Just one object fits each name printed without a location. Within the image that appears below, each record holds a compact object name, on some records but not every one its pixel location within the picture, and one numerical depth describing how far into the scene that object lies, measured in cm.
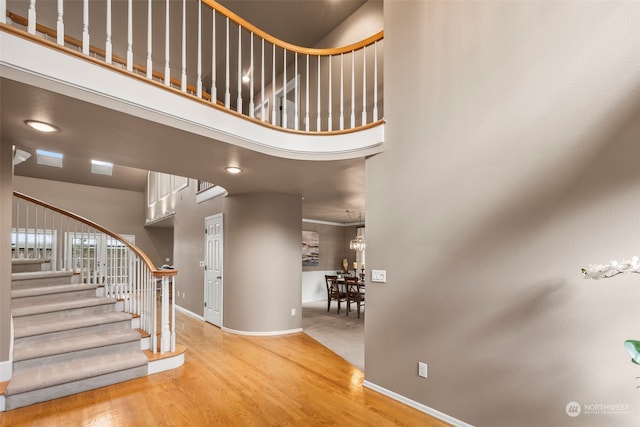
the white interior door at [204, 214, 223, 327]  592
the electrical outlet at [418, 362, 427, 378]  274
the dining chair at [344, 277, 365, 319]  676
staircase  309
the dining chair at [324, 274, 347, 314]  723
